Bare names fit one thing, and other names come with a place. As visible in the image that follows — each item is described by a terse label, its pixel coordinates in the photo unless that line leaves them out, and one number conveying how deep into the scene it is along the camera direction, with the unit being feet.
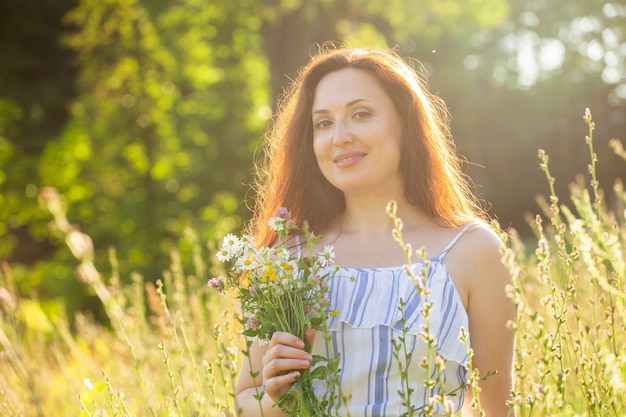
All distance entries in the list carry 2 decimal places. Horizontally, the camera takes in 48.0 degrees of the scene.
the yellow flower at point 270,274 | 5.89
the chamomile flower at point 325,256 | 6.24
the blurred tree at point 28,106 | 44.04
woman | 6.96
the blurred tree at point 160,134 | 39.73
